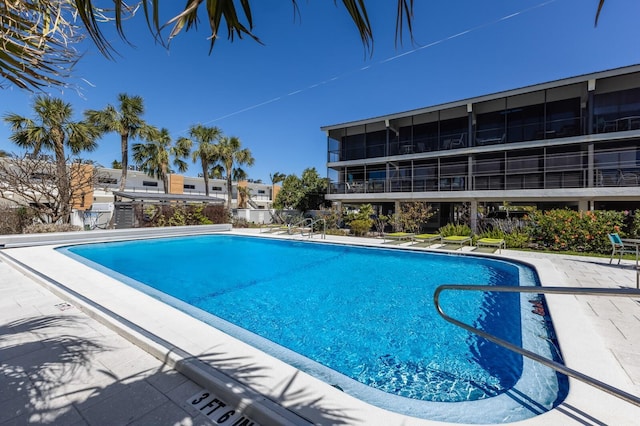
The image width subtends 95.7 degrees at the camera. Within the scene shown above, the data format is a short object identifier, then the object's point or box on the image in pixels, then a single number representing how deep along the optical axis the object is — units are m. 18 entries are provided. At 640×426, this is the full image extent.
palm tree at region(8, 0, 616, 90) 1.36
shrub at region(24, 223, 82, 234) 14.59
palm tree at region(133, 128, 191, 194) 24.58
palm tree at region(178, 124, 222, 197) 25.98
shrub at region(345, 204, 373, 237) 17.80
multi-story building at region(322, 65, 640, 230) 14.81
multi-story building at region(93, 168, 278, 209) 31.09
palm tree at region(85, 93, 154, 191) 19.58
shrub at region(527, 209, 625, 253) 11.20
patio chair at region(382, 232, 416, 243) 14.51
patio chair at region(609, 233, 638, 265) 8.29
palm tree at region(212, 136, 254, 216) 26.52
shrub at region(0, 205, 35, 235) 14.70
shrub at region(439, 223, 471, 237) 15.29
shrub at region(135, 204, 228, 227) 19.36
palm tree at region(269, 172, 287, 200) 53.34
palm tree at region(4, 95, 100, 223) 15.77
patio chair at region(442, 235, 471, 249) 13.37
